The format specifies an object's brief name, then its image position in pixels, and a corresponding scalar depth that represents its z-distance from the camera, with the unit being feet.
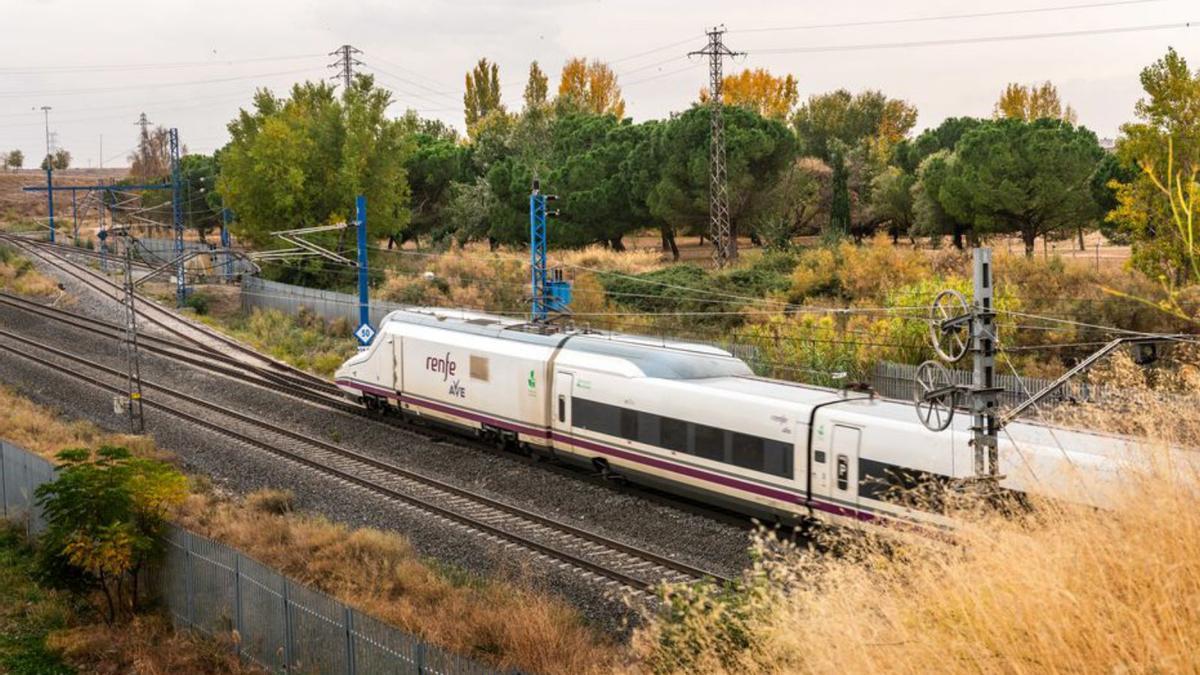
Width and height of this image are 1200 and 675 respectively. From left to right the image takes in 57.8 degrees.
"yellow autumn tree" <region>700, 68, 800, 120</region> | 357.20
